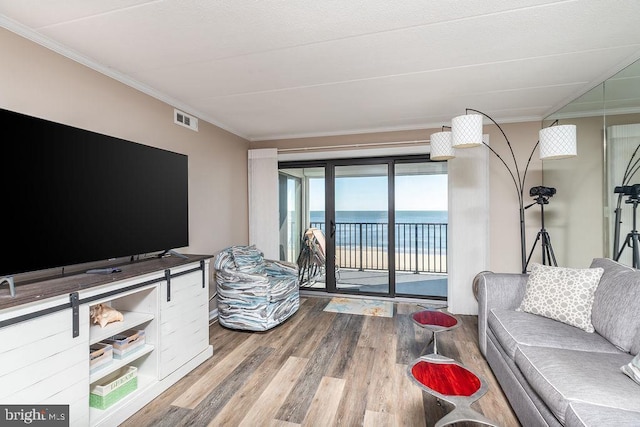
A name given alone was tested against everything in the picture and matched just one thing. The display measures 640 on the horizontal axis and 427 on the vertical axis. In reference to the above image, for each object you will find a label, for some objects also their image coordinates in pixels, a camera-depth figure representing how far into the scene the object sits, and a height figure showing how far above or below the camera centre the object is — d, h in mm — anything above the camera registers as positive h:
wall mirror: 2277 +342
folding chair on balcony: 4527 -714
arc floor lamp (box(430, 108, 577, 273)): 2217 +594
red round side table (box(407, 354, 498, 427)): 1387 -884
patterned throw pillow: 1961 -599
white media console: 1287 -697
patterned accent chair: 3027 -890
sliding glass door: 4207 -179
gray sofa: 1223 -792
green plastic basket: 1707 -1094
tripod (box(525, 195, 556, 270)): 2977 -281
